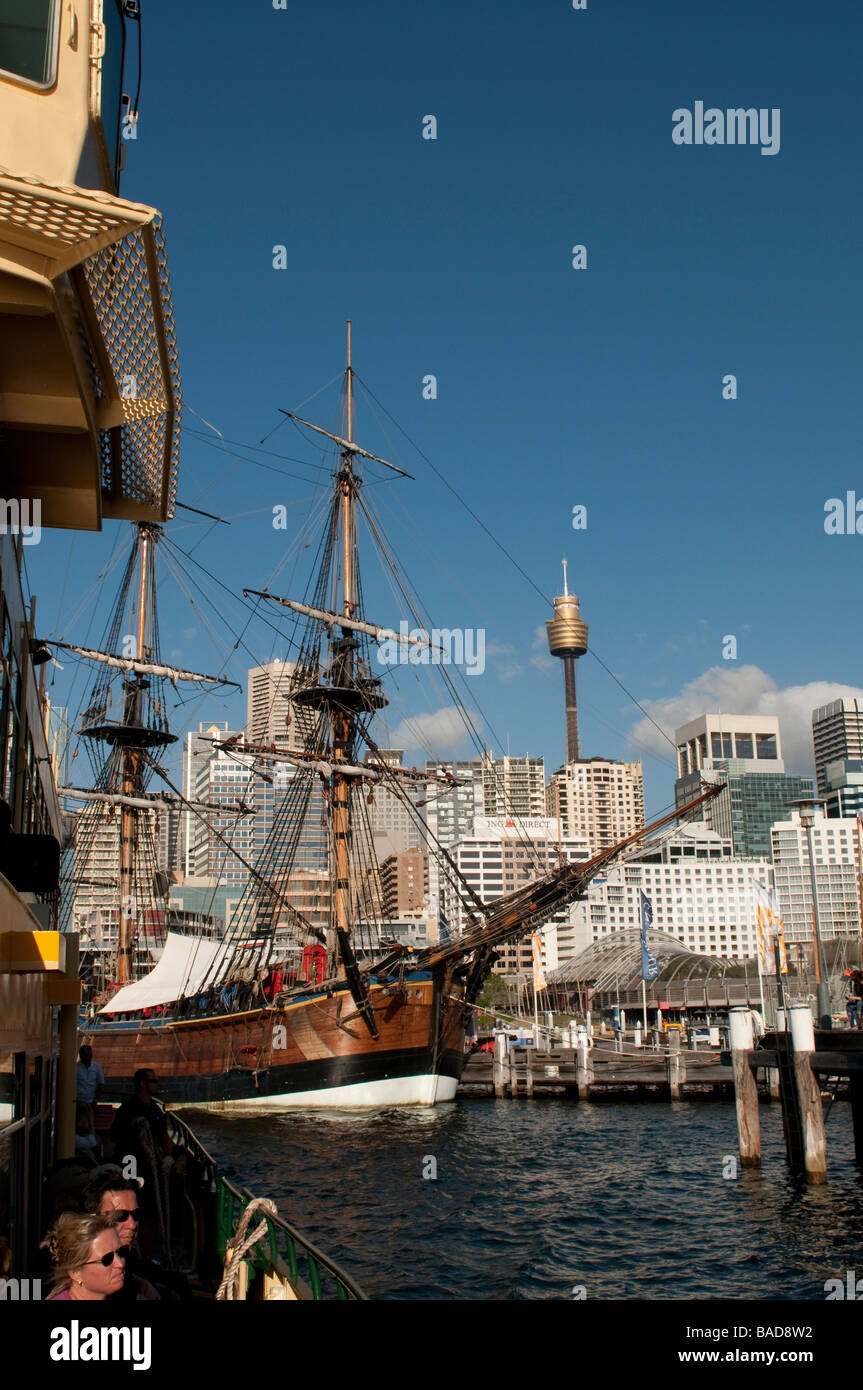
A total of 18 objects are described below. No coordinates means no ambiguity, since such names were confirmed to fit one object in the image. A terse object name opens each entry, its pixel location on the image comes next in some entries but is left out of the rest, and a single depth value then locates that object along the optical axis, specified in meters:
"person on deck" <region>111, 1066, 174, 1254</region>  9.91
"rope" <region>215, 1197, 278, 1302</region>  5.66
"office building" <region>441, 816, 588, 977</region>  184.25
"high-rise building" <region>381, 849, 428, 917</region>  184.62
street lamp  28.92
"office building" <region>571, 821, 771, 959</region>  181.50
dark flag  51.31
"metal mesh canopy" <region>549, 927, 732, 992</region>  89.56
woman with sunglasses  4.14
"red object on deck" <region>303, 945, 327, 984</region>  43.22
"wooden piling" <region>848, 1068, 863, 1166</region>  24.67
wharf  41.16
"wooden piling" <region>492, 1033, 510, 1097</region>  42.88
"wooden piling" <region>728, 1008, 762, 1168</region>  25.14
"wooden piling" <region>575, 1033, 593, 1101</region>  41.34
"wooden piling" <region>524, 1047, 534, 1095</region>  42.47
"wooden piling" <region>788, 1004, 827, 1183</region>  22.62
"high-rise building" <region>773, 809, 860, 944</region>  190.38
